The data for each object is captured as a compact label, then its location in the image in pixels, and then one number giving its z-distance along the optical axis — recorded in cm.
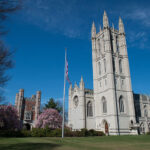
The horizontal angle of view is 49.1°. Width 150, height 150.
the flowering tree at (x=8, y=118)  4138
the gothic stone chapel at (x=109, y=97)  4431
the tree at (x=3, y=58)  1289
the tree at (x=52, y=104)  6391
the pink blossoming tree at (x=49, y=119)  4851
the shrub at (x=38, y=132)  3043
